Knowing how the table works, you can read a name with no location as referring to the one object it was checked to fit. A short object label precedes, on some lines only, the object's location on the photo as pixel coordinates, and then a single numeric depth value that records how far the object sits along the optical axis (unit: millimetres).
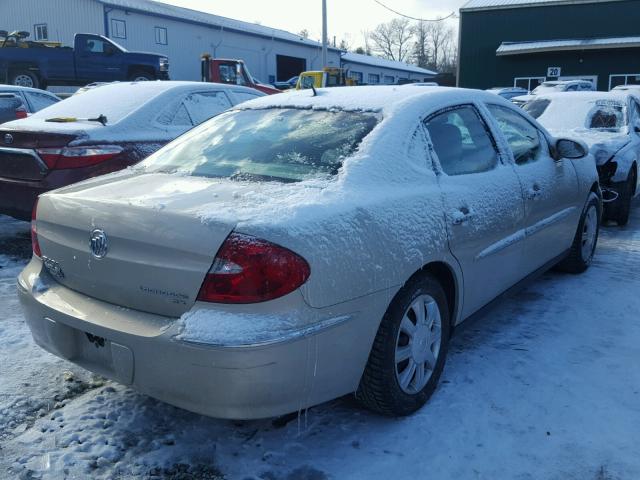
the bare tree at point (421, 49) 93562
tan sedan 2209
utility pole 29750
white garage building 30812
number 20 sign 30438
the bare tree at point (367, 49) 88162
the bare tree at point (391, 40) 92125
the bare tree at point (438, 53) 94512
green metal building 29016
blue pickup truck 19438
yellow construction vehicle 23250
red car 4957
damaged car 6766
